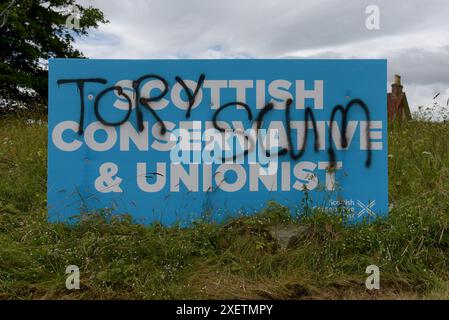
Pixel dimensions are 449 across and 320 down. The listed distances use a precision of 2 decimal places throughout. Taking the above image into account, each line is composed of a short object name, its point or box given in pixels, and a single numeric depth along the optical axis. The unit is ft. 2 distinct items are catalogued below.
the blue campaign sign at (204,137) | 15.69
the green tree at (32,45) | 62.44
